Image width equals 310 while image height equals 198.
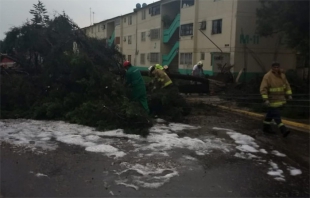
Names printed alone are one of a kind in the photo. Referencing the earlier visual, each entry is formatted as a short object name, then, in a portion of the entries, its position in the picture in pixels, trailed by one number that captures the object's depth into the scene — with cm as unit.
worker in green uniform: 922
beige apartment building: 2545
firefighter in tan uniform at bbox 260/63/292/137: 821
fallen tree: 827
